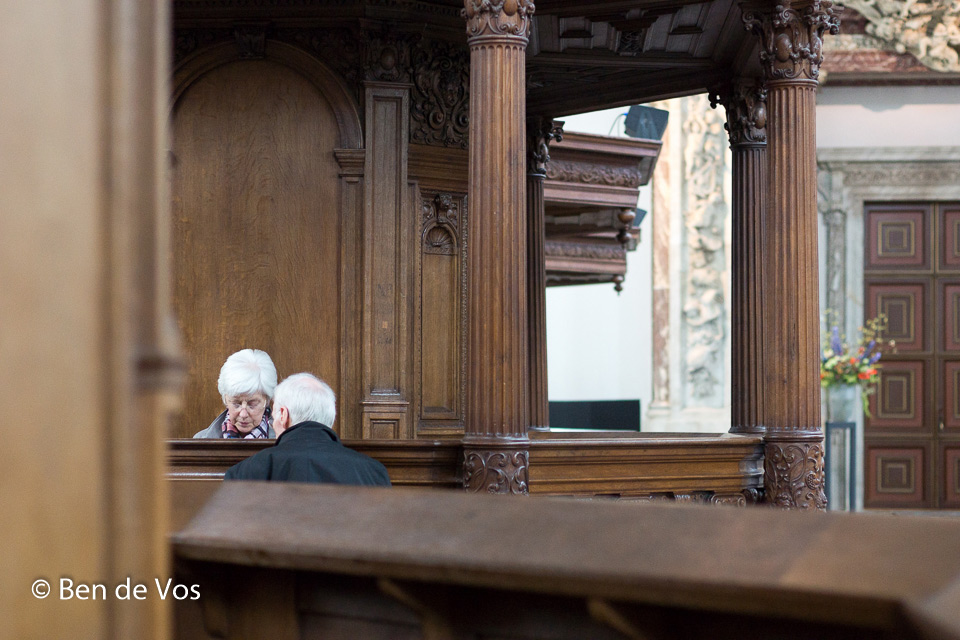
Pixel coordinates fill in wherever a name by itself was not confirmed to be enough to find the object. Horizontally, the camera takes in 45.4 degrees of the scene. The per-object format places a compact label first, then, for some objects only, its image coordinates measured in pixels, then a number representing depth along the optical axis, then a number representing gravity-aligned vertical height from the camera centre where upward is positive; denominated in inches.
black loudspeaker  506.3 +91.9
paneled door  578.9 -14.7
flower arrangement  527.8 -15.5
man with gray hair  158.1 -16.9
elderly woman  224.2 -11.7
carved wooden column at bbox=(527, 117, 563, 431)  382.6 +19.9
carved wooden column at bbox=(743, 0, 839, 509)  259.0 +13.9
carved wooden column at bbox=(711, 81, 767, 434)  309.0 +23.5
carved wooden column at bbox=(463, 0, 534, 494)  223.6 +15.3
